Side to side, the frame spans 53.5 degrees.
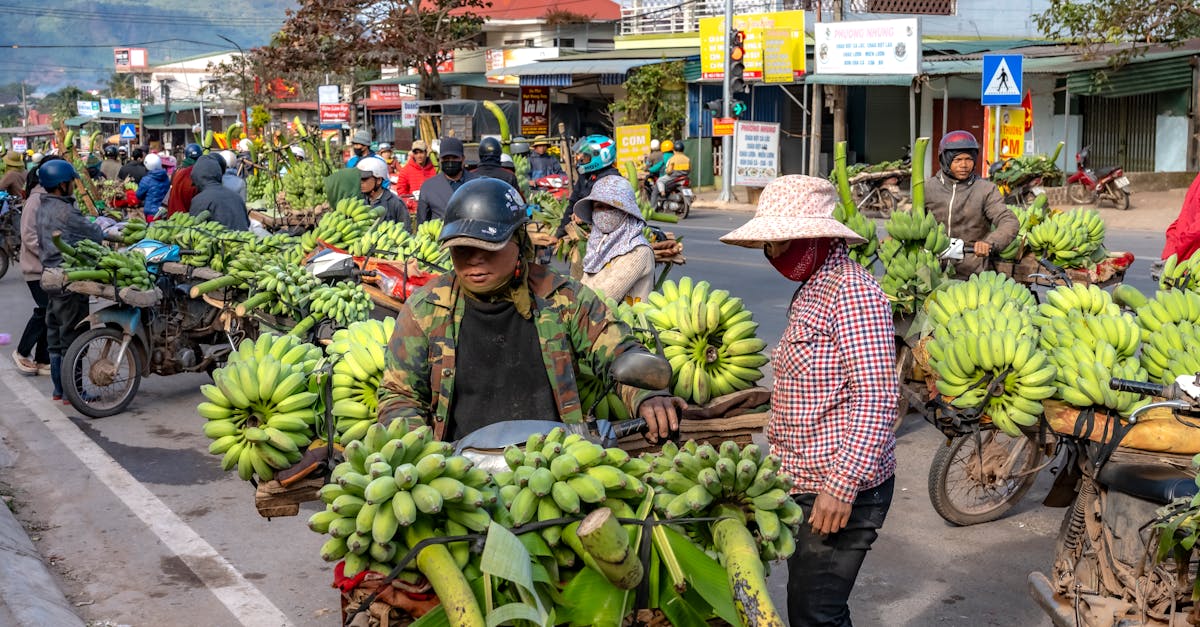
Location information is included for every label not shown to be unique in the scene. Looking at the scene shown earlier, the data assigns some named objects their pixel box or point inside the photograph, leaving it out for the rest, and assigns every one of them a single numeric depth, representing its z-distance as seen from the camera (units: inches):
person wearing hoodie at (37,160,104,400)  366.9
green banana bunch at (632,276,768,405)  174.4
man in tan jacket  322.7
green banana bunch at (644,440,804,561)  103.3
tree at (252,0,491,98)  1724.9
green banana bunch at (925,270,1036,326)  204.1
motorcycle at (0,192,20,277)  685.3
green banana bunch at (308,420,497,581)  96.3
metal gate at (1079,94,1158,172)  1091.3
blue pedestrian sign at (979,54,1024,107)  733.3
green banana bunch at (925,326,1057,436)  164.4
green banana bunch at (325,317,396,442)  156.1
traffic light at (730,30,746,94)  1122.7
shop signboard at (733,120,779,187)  1155.3
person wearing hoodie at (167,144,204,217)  530.6
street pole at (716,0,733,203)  1105.4
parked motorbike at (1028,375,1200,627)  139.9
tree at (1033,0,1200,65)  906.1
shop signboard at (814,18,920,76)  1035.3
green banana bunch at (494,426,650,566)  99.3
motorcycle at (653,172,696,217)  1057.5
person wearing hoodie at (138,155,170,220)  656.4
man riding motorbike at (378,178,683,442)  132.8
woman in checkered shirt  133.4
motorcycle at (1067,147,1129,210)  943.7
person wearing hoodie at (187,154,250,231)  439.8
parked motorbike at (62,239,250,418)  348.8
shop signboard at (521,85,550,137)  1526.8
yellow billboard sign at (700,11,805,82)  1104.2
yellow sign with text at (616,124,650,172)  987.3
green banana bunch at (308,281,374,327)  299.7
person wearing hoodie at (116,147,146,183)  863.7
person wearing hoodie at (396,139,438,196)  619.5
